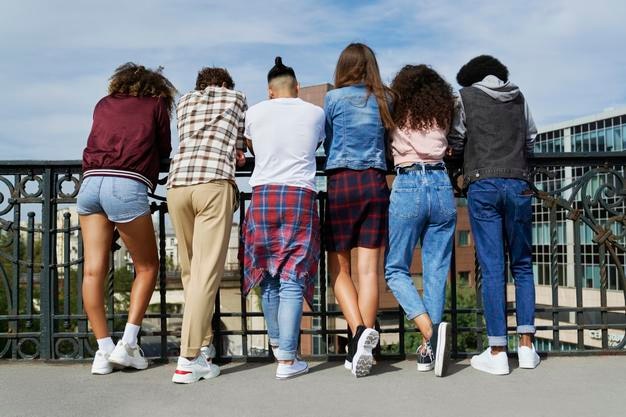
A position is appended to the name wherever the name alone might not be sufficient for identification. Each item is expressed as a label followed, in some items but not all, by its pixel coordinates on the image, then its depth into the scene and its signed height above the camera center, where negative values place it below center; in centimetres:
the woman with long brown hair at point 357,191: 415 +26
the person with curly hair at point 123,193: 411 +27
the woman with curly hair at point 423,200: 413 +19
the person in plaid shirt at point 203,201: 400 +20
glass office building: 6022 +795
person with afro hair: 418 +23
